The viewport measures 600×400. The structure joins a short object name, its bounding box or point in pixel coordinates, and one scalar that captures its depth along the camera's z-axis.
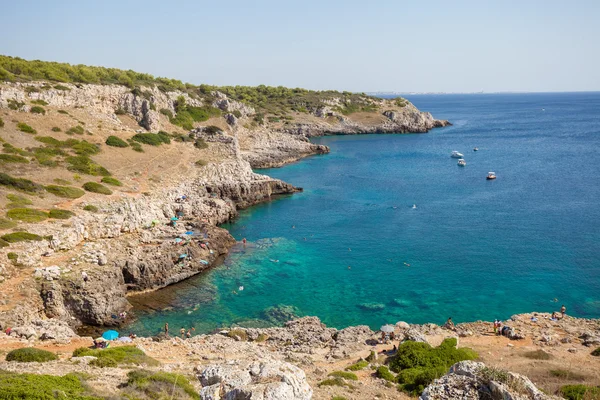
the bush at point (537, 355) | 25.95
